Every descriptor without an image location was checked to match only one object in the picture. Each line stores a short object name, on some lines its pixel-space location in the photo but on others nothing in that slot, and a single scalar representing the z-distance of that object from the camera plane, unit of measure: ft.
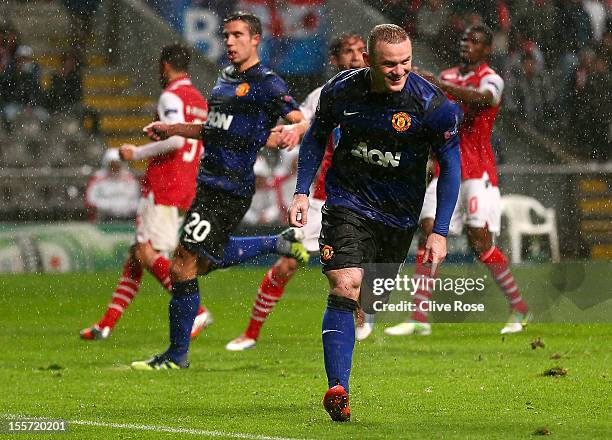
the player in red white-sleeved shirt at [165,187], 67.51
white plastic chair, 104.01
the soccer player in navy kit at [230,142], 56.75
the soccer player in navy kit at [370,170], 41.91
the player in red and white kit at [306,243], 62.59
